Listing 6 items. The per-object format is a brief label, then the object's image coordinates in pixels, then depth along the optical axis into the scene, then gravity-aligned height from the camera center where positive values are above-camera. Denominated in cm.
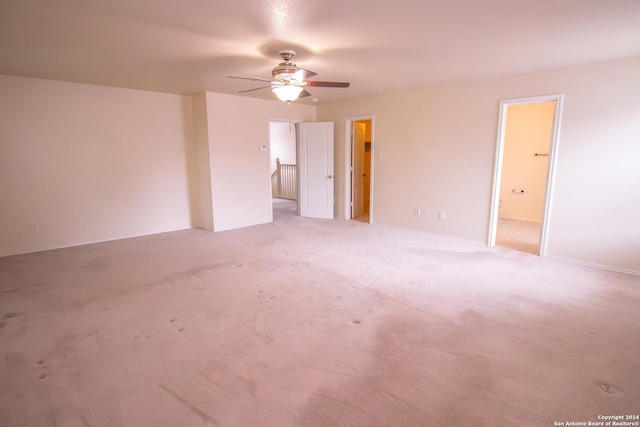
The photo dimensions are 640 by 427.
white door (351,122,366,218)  667 -17
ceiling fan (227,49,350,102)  318 +82
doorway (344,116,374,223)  649 -21
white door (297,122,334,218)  667 -17
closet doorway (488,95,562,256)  604 -21
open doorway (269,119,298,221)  945 -8
